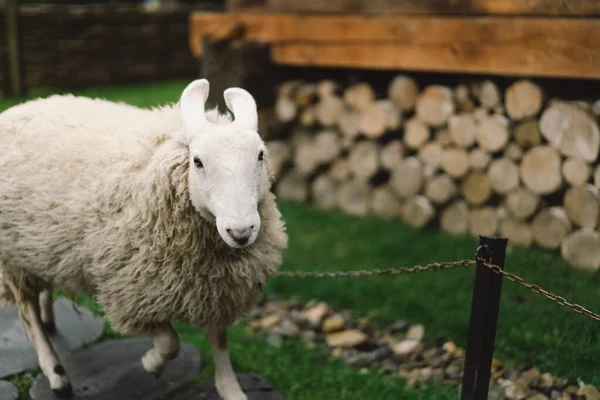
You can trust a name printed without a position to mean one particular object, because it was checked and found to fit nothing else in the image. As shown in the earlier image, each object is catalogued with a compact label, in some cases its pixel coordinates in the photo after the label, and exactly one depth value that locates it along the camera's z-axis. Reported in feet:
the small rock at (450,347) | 11.65
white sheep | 7.83
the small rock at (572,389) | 9.61
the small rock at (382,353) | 11.89
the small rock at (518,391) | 9.81
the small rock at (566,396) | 9.53
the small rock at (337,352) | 12.06
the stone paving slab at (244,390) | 9.91
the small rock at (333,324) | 13.08
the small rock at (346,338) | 12.41
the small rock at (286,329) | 12.94
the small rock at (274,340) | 12.32
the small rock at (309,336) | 12.71
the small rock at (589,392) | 9.23
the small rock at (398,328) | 12.78
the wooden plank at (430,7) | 13.60
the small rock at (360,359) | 11.72
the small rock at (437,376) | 10.78
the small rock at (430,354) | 11.63
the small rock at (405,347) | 11.95
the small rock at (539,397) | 9.67
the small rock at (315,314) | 13.43
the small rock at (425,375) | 10.87
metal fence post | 7.93
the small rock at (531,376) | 10.12
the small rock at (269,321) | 13.38
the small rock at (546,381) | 9.99
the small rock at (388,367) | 11.39
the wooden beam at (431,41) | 13.29
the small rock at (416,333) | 12.32
